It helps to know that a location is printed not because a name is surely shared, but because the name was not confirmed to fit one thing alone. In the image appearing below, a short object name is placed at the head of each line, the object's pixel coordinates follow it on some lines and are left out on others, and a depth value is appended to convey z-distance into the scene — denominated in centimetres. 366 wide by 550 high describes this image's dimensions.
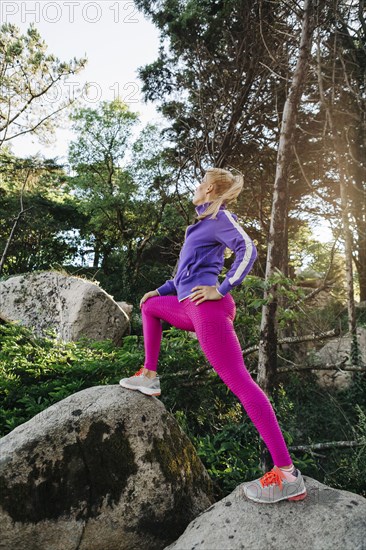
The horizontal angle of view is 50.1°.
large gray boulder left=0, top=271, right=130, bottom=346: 898
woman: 238
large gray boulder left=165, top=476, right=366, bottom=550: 223
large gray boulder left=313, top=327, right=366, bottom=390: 839
